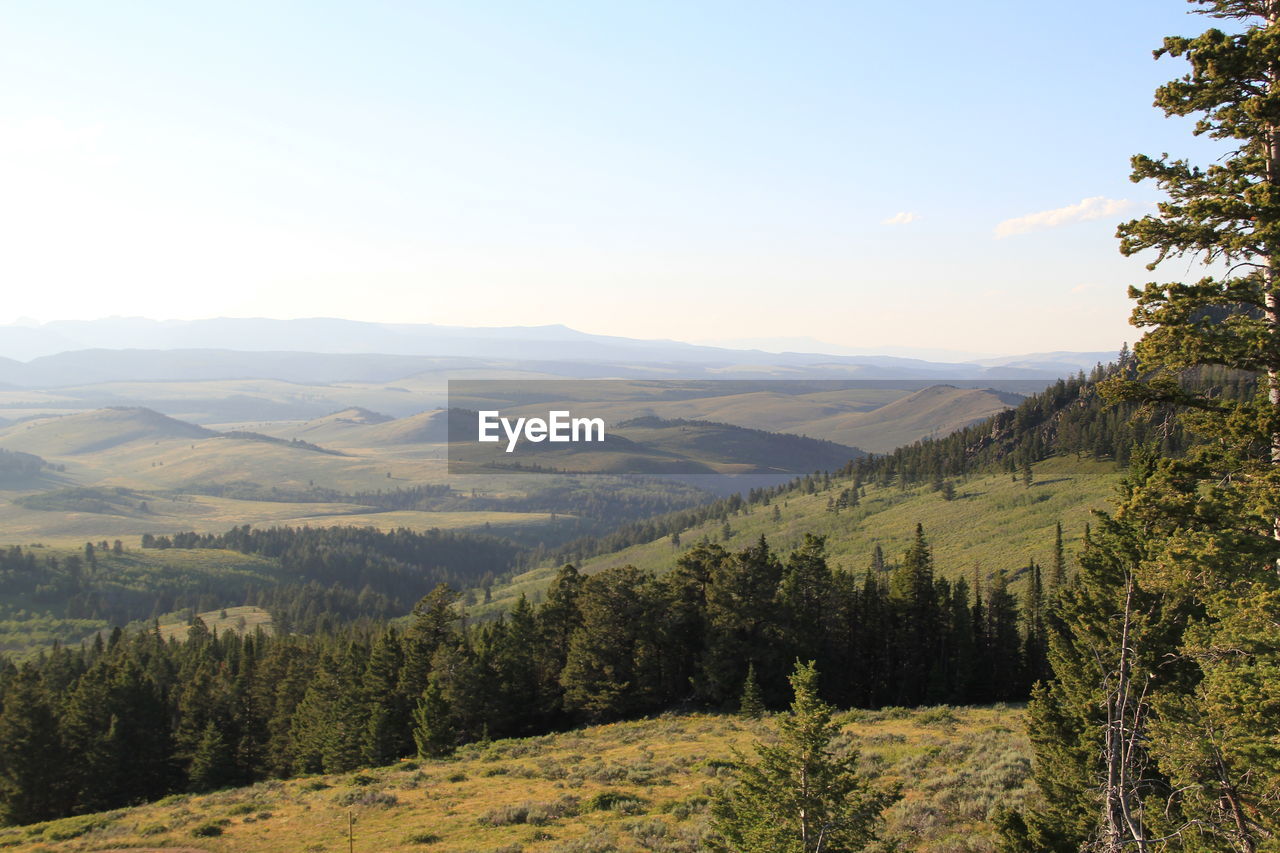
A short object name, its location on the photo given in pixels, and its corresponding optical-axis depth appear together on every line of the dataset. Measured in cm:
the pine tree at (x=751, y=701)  5600
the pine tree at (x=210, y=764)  6394
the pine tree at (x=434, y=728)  5438
